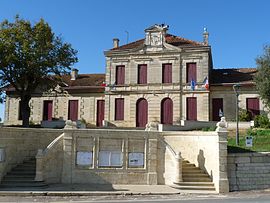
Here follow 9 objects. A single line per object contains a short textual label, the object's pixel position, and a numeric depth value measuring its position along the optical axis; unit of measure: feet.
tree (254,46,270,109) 76.54
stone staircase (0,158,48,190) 50.80
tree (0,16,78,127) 82.12
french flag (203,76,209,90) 97.25
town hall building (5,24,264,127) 98.37
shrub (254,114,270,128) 86.05
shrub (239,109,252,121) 94.22
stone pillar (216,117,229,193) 51.08
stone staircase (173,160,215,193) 52.22
